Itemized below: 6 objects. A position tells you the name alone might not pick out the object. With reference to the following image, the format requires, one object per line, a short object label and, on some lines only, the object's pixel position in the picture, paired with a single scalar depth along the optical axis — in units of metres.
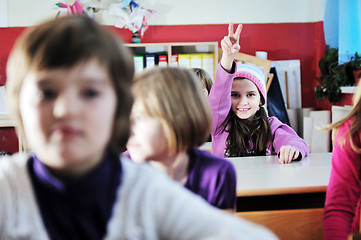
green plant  3.99
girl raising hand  1.94
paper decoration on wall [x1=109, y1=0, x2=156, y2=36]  4.73
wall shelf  4.71
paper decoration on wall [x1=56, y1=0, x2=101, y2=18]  4.59
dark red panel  4.95
